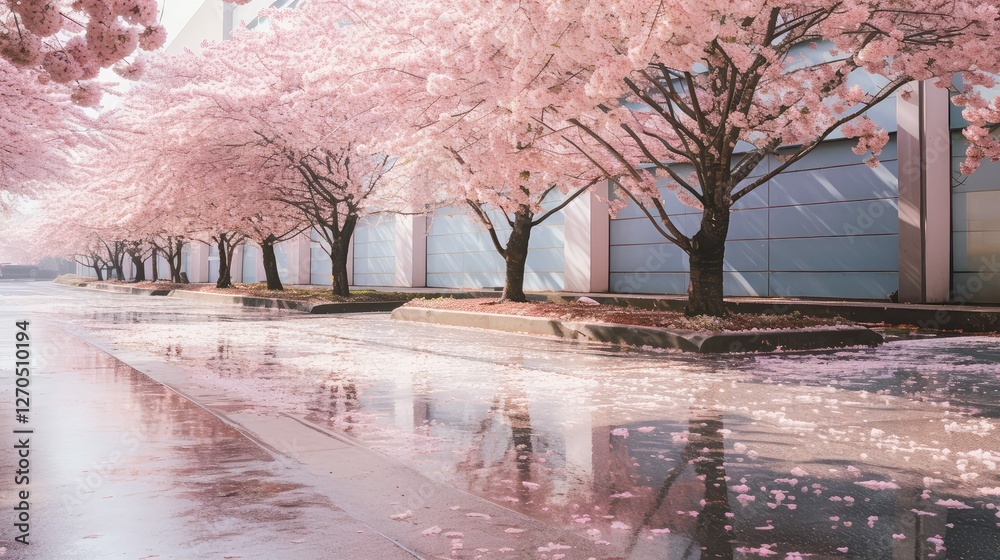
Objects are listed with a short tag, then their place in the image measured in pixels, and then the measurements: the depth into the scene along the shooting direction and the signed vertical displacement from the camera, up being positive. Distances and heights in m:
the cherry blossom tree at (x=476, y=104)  13.66 +3.18
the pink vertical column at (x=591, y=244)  31.78 +1.12
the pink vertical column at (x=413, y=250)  44.03 +1.22
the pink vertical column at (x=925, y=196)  21.73 +2.02
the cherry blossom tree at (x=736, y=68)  11.60 +3.28
